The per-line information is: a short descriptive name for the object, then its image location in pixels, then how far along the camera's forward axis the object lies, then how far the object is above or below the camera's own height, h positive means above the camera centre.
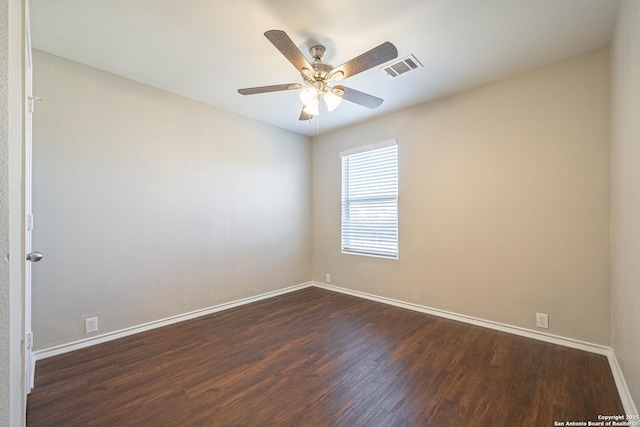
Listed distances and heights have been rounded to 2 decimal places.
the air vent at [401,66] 2.42 +1.39
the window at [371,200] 3.71 +0.22
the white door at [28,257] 1.58 -0.26
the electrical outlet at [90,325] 2.49 -1.04
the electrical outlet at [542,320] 2.54 -1.00
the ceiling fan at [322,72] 1.71 +1.05
